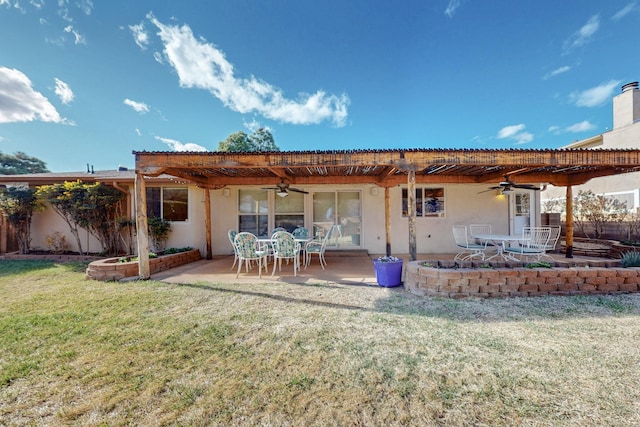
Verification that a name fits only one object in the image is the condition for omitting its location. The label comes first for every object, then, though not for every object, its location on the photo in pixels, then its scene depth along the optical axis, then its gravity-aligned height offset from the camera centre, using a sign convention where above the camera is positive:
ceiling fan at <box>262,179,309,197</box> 6.61 +0.72
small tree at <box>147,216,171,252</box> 7.27 -0.48
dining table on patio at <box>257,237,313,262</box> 5.85 -0.72
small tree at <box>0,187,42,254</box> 7.39 +0.25
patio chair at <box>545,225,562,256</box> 8.48 -0.93
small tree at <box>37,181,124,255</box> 7.12 +0.26
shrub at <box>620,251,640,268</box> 4.37 -0.95
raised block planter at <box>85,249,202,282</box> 5.02 -1.13
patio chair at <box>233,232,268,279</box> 5.30 -0.73
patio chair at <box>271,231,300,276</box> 5.36 -0.73
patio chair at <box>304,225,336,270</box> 6.12 -0.89
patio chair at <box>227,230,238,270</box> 5.83 -0.52
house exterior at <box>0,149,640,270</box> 6.62 +0.32
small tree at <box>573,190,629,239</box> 9.37 -0.09
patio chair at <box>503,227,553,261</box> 5.71 -0.90
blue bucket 4.43 -1.12
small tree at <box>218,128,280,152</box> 19.09 +5.88
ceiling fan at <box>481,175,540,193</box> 6.39 +0.66
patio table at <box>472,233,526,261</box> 5.79 -0.69
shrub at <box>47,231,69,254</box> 7.87 -0.87
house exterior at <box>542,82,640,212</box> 11.03 +3.60
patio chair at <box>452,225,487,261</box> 6.18 -0.84
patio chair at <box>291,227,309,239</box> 7.18 -0.59
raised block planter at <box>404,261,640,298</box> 3.89 -1.17
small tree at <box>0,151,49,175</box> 22.83 +5.27
